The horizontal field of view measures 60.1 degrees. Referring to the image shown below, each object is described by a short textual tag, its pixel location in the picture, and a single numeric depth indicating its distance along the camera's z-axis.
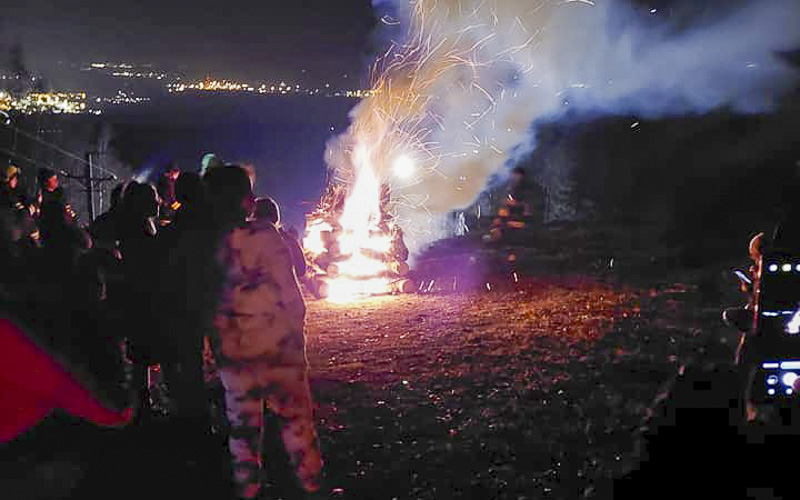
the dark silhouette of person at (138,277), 5.30
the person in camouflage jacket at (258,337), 4.09
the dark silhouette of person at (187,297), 4.36
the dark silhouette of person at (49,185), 7.39
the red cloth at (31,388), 2.64
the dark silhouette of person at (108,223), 5.98
